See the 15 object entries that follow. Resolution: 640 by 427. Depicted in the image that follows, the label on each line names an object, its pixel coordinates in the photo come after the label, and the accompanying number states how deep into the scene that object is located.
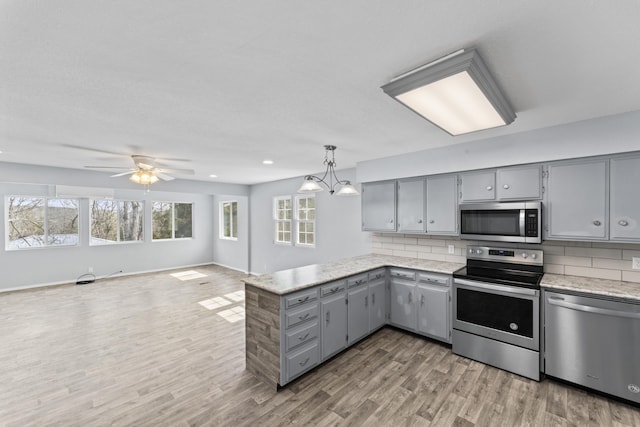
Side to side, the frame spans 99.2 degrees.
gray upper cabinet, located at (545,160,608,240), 2.54
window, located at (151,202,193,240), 8.00
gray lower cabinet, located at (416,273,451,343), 3.21
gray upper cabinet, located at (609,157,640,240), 2.39
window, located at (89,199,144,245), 6.91
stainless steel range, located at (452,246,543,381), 2.64
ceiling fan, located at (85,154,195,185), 3.92
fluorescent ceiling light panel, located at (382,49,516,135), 1.53
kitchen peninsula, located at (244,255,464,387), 2.49
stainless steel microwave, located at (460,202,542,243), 2.82
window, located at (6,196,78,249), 5.93
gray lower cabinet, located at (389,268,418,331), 3.51
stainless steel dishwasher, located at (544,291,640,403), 2.22
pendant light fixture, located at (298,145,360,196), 3.08
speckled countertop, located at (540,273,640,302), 2.26
